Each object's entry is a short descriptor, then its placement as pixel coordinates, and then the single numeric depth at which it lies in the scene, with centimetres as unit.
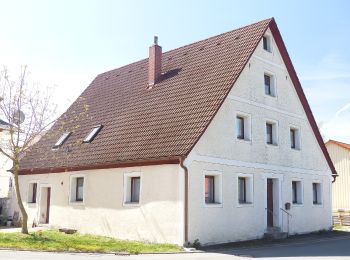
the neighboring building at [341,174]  3550
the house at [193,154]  1734
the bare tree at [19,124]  1838
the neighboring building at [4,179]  2964
